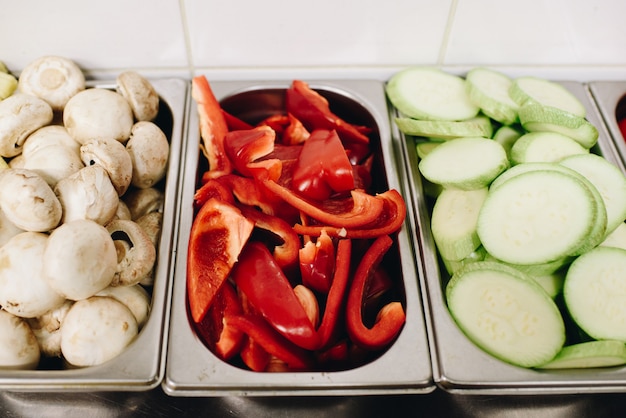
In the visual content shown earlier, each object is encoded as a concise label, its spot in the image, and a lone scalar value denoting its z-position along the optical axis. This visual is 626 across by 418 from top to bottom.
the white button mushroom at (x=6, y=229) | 0.37
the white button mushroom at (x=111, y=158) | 0.38
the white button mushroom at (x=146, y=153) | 0.42
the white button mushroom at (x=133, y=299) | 0.38
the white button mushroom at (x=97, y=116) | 0.41
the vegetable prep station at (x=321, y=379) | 0.36
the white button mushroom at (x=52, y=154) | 0.38
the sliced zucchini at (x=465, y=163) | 0.40
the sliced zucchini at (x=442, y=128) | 0.42
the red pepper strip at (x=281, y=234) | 0.39
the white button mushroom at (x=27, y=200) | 0.35
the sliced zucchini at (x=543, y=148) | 0.42
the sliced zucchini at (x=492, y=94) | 0.44
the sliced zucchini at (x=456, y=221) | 0.39
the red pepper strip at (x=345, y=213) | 0.39
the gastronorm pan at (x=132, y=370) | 0.35
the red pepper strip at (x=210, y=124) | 0.44
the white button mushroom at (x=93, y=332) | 0.35
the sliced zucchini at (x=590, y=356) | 0.35
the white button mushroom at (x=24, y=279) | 0.35
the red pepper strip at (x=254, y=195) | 0.41
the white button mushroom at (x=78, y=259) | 0.34
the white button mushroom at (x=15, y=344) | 0.35
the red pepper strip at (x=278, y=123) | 0.47
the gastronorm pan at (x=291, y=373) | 0.35
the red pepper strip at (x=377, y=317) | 0.37
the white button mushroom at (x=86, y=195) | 0.36
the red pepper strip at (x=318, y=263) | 0.38
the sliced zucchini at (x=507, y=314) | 0.36
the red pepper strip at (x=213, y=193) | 0.40
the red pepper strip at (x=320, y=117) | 0.46
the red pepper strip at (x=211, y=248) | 0.38
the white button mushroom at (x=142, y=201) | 0.42
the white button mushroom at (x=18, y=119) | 0.41
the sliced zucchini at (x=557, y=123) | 0.42
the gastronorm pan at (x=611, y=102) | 0.48
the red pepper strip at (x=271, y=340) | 0.36
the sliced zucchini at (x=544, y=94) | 0.45
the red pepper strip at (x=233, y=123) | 0.46
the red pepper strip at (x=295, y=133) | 0.46
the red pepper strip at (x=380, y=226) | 0.39
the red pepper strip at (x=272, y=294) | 0.36
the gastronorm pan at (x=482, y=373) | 0.36
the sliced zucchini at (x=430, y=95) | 0.46
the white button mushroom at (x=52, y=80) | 0.44
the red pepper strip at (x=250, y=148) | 0.41
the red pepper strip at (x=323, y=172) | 0.41
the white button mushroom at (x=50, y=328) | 0.37
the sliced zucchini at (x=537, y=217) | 0.37
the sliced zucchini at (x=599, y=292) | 0.37
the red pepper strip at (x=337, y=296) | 0.37
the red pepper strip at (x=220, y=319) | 0.37
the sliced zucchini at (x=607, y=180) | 0.40
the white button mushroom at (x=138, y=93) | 0.44
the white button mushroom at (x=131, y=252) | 0.37
